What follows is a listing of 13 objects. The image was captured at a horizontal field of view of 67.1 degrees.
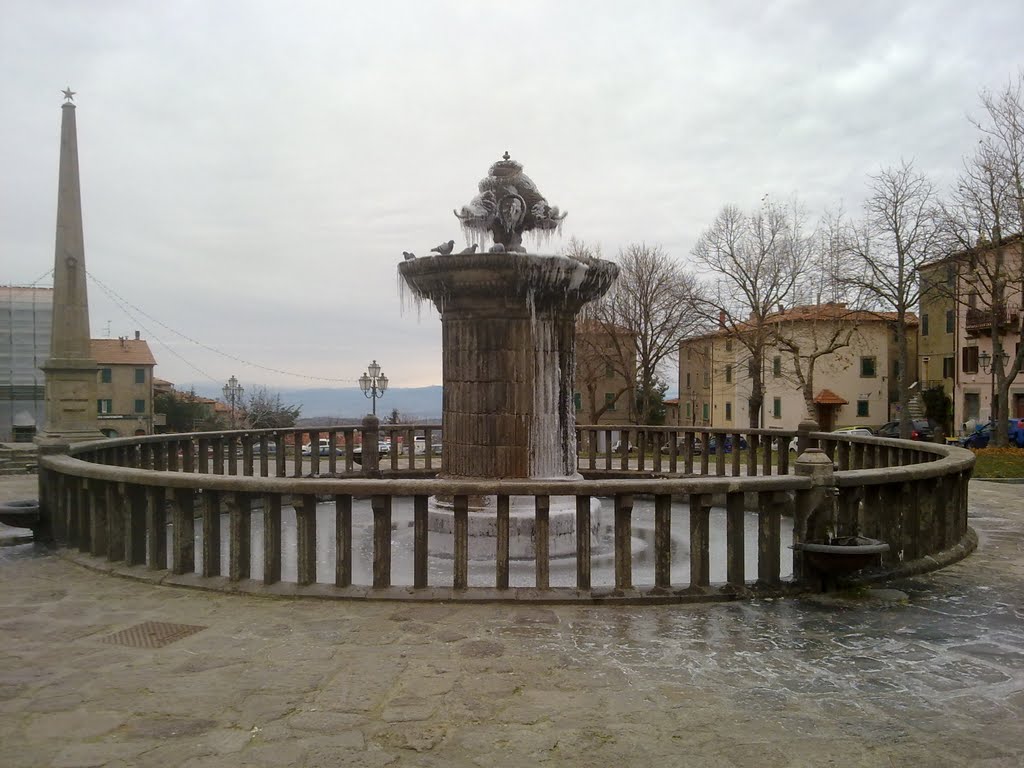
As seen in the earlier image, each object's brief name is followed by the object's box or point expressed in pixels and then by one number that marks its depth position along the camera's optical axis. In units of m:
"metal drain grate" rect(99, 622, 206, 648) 5.31
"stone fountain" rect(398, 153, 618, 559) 9.39
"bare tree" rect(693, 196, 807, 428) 42.47
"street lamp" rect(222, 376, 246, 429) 49.69
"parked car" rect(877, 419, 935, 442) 41.59
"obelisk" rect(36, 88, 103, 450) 18.05
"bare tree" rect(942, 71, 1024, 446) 28.88
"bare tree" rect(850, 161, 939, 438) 37.00
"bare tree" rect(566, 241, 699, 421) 42.41
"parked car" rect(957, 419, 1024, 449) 34.16
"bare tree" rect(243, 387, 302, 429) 59.94
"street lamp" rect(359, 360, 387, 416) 33.67
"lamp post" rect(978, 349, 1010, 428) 32.99
